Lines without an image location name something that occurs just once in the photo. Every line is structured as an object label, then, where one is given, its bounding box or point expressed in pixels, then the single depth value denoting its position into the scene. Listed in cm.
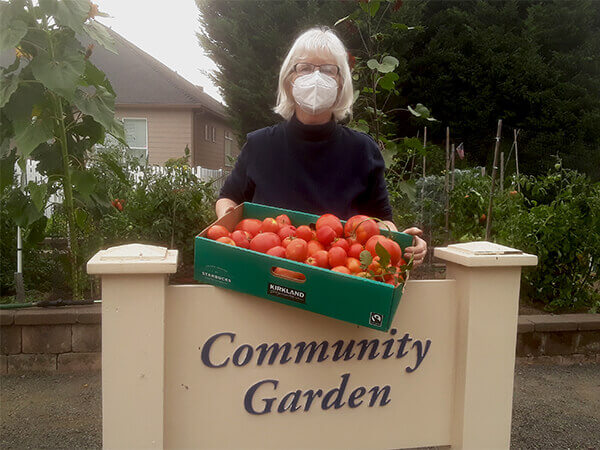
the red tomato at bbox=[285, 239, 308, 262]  148
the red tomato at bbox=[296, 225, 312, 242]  161
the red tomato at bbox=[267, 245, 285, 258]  149
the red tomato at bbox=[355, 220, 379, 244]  159
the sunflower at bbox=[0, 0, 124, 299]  306
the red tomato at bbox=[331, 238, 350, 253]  154
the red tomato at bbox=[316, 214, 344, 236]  162
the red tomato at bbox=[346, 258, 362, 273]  145
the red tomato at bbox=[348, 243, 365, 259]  153
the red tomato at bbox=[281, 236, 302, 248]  153
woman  195
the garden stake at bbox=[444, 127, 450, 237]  565
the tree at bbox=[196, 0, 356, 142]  1227
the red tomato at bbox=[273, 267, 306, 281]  147
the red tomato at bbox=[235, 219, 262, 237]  167
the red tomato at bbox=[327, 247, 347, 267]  148
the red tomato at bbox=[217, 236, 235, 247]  153
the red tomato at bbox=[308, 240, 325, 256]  152
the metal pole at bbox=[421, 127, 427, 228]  600
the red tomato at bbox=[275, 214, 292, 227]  168
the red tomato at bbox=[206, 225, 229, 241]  158
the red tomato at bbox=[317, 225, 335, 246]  158
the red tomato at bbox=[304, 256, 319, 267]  147
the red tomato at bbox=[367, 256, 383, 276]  142
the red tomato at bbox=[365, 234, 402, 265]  148
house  1705
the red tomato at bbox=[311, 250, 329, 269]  147
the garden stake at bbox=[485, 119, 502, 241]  444
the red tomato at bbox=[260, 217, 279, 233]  163
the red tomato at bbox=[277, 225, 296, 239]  159
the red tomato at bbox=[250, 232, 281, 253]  152
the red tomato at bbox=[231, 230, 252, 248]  157
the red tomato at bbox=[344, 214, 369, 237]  163
